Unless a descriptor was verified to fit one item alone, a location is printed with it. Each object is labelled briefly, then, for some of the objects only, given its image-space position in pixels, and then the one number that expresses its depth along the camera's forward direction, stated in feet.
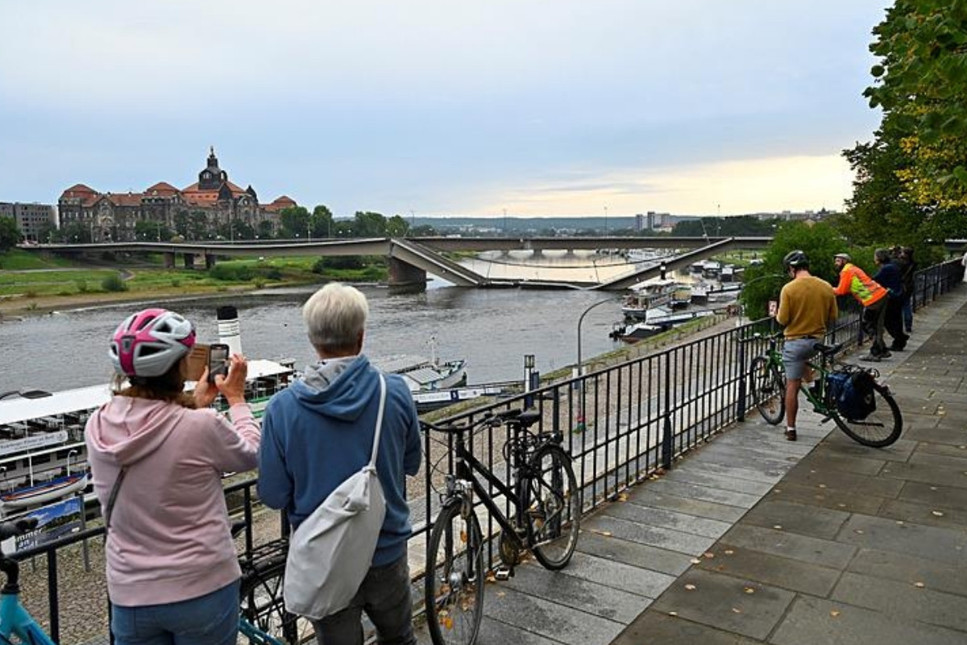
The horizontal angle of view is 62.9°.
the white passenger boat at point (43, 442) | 71.72
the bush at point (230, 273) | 294.05
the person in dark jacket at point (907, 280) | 45.39
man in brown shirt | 25.32
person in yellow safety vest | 33.53
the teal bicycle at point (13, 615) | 8.14
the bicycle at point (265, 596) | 10.44
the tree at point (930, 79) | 19.56
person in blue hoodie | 8.79
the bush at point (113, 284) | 256.93
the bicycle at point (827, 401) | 24.76
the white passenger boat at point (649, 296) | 203.41
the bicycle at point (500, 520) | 12.32
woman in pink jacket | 7.82
